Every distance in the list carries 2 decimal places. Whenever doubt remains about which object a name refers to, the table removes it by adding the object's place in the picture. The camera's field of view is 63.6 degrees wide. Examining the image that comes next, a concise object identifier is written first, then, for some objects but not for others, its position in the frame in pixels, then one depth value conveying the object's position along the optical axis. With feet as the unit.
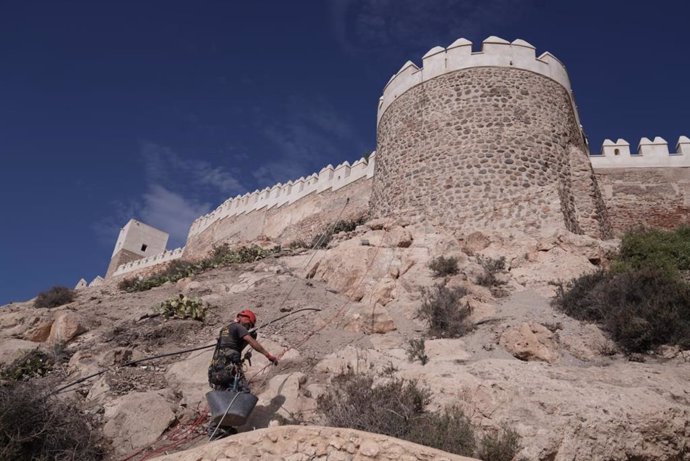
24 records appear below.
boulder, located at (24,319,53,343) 32.48
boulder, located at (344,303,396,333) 28.68
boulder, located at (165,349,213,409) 23.25
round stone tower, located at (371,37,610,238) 40.32
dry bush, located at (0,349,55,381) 26.22
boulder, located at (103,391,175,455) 20.35
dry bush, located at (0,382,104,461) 18.28
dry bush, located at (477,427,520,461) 16.97
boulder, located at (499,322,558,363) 23.99
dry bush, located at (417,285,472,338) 27.09
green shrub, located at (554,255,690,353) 23.90
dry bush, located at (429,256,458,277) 33.86
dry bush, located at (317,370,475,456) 17.43
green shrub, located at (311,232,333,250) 46.75
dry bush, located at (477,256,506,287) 32.22
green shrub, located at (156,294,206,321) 31.55
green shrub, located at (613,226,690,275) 33.55
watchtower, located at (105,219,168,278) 132.49
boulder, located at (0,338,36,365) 28.12
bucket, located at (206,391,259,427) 19.06
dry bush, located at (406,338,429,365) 24.42
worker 20.79
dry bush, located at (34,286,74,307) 47.10
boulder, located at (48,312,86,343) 30.83
